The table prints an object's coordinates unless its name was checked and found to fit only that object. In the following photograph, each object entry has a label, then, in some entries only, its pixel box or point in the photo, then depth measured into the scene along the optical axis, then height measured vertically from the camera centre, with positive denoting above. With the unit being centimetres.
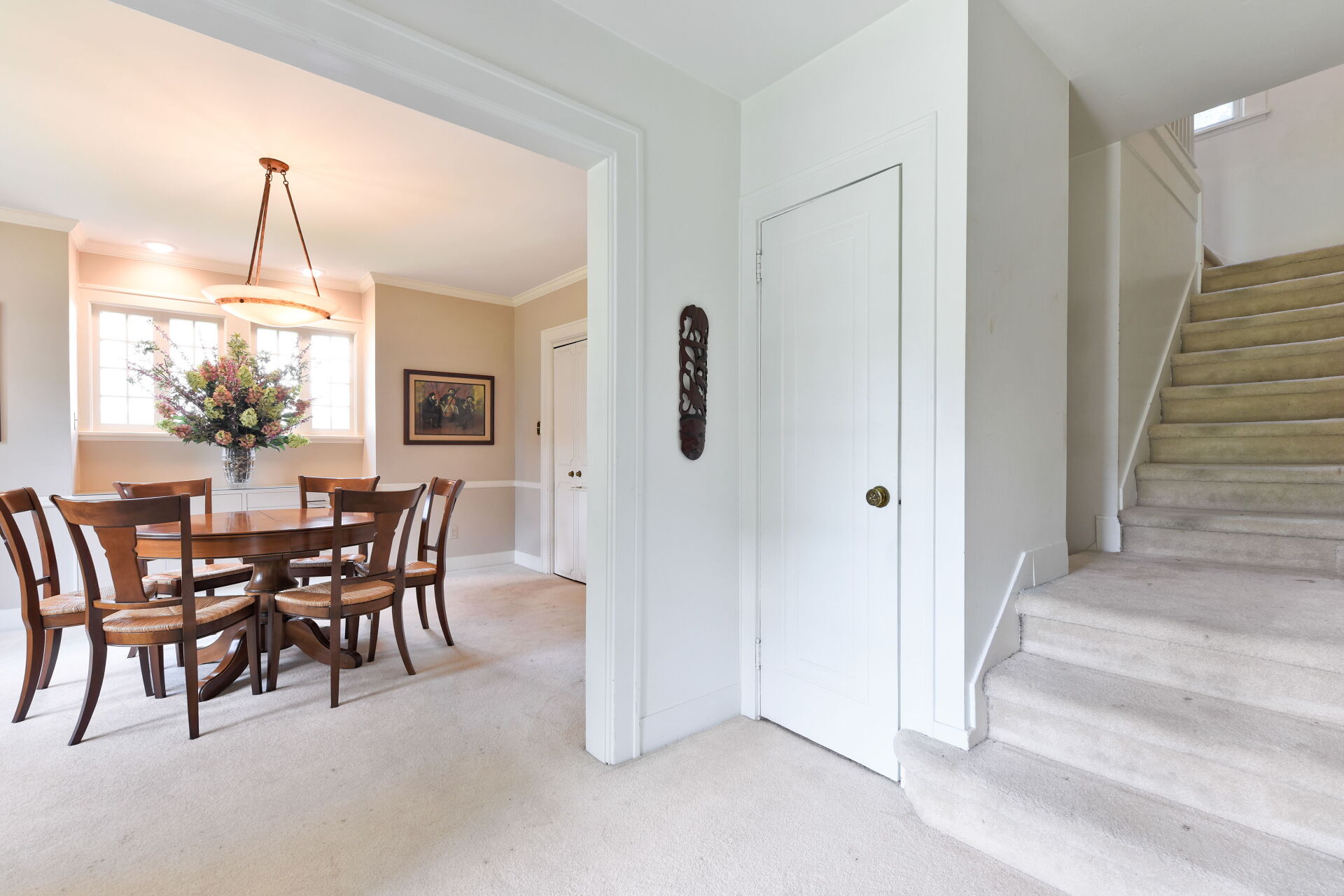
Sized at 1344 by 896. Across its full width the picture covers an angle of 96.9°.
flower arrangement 352 +25
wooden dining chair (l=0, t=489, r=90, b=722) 239 -67
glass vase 375 -13
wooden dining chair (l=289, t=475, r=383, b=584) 381 -30
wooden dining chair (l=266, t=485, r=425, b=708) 272 -71
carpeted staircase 144 -79
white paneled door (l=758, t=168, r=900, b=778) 207 -10
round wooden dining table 260 -46
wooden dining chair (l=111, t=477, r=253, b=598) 301 -68
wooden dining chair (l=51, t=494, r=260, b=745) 222 -63
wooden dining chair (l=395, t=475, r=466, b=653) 335 -72
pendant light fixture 312 +76
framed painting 535 +32
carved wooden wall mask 237 +27
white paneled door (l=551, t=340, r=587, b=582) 510 -13
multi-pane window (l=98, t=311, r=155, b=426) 441 +52
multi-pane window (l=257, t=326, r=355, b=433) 509 +67
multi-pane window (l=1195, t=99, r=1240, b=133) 539 +301
